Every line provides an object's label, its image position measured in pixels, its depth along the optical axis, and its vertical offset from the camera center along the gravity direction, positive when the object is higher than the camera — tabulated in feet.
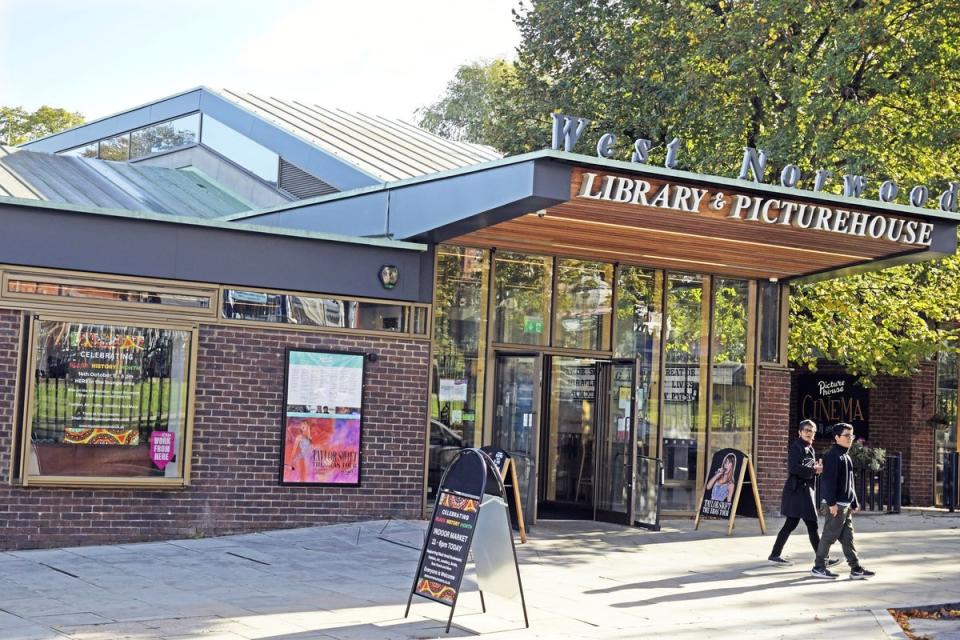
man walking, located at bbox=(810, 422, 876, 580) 38.86 -2.57
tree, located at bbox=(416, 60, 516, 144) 146.30 +37.02
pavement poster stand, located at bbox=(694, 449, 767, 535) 49.78 -3.08
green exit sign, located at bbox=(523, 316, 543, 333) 51.67 +3.51
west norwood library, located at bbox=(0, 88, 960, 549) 39.99 +2.87
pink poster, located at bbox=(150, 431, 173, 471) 41.57 -1.91
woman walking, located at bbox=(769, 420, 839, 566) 41.14 -2.44
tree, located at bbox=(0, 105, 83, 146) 145.69 +32.08
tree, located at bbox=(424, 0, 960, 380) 62.44 +17.45
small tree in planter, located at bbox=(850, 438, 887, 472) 63.31 -1.99
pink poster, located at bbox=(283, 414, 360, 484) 43.98 -1.88
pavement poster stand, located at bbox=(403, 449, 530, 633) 29.96 -3.25
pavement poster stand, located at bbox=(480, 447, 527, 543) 44.50 -2.26
